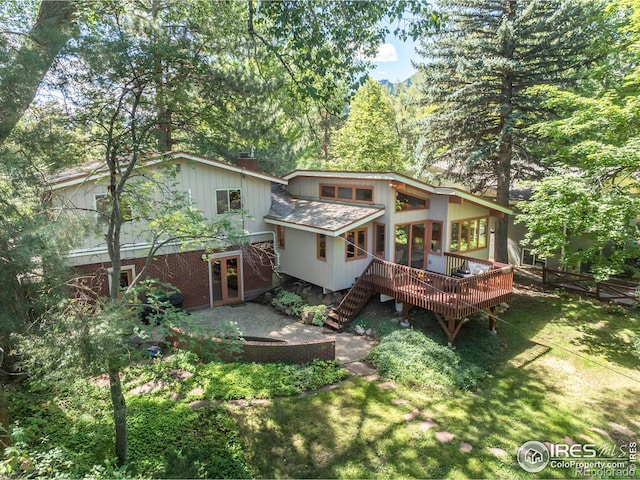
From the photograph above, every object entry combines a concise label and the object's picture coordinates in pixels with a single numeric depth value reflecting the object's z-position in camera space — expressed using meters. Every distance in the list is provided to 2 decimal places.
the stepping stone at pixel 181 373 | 9.06
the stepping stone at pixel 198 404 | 7.96
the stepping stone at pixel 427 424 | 7.45
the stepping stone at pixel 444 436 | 7.10
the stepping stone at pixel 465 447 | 6.85
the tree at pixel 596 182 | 9.46
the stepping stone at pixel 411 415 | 7.77
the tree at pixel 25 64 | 5.02
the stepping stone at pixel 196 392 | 8.36
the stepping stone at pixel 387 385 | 8.93
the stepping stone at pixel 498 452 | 6.76
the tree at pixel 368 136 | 23.64
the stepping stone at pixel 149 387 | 8.53
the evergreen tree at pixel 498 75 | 13.72
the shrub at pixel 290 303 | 13.28
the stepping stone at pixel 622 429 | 7.59
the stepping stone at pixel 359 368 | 9.64
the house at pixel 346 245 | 11.66
